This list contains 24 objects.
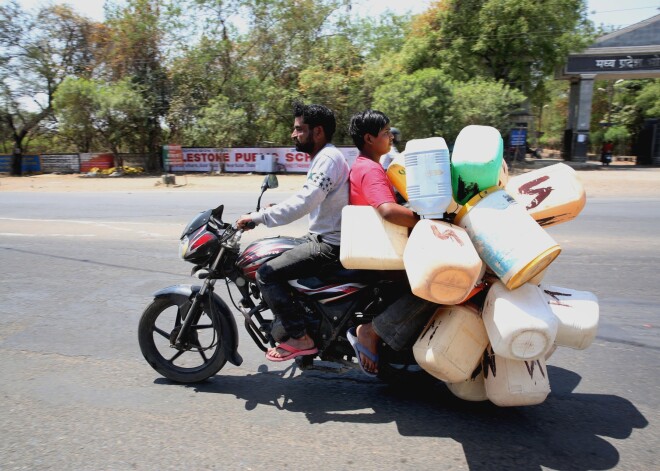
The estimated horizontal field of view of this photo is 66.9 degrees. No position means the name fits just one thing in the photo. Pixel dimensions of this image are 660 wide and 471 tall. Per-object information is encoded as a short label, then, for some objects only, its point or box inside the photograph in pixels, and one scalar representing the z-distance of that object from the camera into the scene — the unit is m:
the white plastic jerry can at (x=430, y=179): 2.55
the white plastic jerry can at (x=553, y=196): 2.72
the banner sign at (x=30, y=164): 30.44
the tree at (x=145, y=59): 29.27
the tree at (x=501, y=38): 23.45
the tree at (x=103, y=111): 26.67
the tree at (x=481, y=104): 22.22
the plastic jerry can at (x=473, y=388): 2.85
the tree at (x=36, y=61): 29.30
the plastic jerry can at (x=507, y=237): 2.38
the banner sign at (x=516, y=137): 24.05
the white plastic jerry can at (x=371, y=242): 2.69
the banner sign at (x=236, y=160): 25.61
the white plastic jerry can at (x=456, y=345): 2.66
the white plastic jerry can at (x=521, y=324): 2.38
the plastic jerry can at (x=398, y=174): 2.82
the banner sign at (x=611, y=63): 24.77
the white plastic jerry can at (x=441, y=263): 2.37
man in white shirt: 3.04
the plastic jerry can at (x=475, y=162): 2.56
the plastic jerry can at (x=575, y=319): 2.61
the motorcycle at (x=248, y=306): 3.11
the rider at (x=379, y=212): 2.76
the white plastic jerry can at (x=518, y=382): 2.59
